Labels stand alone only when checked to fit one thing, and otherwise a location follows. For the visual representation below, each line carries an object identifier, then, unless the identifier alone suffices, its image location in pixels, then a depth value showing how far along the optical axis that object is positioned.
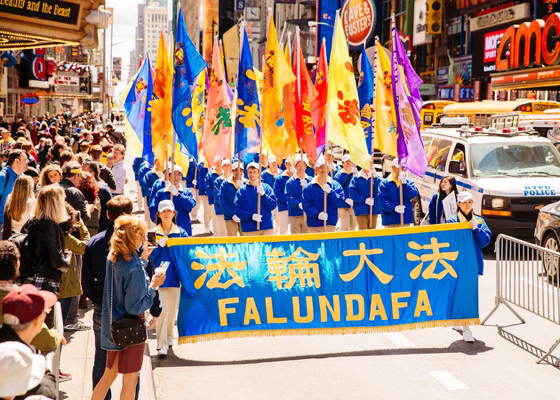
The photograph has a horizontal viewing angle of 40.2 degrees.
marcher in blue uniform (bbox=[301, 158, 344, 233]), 12.34
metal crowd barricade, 8.52
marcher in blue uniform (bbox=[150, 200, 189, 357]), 7.92
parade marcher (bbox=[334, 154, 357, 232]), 13.74
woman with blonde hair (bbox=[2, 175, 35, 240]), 7.62
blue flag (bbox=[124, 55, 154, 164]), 16.41
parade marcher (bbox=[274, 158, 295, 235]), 14.40
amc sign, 31.70
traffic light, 50.72
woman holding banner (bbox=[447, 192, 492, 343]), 8.53
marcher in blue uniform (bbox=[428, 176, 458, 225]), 11.00
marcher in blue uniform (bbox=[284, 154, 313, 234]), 13.22
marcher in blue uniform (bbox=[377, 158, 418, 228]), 12.67
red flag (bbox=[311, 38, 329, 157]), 13.79
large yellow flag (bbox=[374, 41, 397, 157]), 12.63
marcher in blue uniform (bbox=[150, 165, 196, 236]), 11.62
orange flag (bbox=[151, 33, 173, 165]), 12.51
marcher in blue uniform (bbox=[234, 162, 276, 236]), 11.83
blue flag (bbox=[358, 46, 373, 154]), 14.37
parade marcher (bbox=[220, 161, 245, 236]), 12.49
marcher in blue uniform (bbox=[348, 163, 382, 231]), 13.29
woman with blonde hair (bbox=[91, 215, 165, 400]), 5.65
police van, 13.70
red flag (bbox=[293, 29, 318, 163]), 13.43
